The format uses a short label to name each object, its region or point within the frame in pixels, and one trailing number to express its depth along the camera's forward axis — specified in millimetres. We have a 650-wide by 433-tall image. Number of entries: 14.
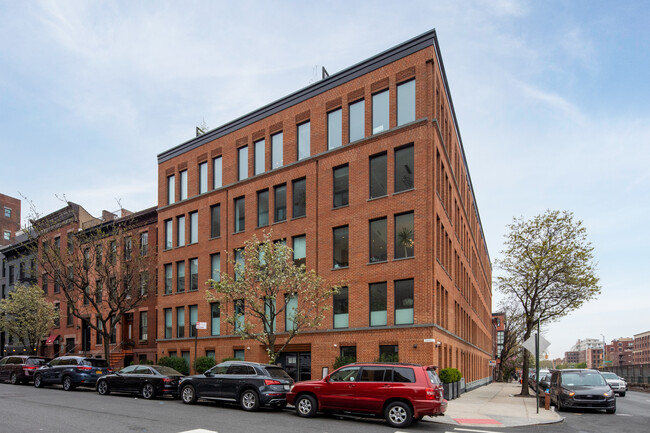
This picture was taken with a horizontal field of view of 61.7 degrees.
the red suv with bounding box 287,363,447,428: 15109
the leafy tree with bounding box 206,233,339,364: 23797
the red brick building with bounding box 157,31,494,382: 26375
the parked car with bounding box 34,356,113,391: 26469
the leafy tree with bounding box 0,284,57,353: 44469
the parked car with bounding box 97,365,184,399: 22219
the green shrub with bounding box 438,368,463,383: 25328
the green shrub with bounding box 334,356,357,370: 26844
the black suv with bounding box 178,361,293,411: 18328
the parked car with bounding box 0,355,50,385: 29969
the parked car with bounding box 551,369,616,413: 21234
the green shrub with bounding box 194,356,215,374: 32500
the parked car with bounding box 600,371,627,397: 34938
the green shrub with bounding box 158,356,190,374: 35000
